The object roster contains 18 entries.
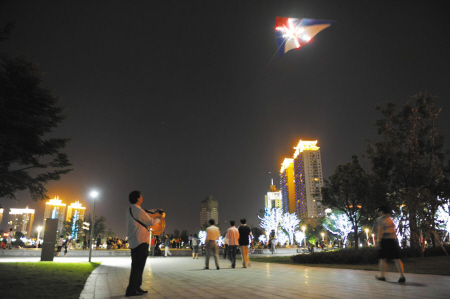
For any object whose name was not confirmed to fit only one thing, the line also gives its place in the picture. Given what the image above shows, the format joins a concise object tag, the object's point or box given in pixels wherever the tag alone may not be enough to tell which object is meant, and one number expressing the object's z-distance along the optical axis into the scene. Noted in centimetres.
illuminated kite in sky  1605
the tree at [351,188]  2316
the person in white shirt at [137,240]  548
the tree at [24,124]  1775
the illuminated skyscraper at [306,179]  16438
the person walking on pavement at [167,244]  2602
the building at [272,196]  19776
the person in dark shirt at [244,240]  1221
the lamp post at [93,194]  1914
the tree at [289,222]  5212
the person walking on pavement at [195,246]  2205
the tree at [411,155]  1850
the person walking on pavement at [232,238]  1200
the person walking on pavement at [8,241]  3077
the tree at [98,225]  5389
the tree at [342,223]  3646
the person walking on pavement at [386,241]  728
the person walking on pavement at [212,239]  1122
